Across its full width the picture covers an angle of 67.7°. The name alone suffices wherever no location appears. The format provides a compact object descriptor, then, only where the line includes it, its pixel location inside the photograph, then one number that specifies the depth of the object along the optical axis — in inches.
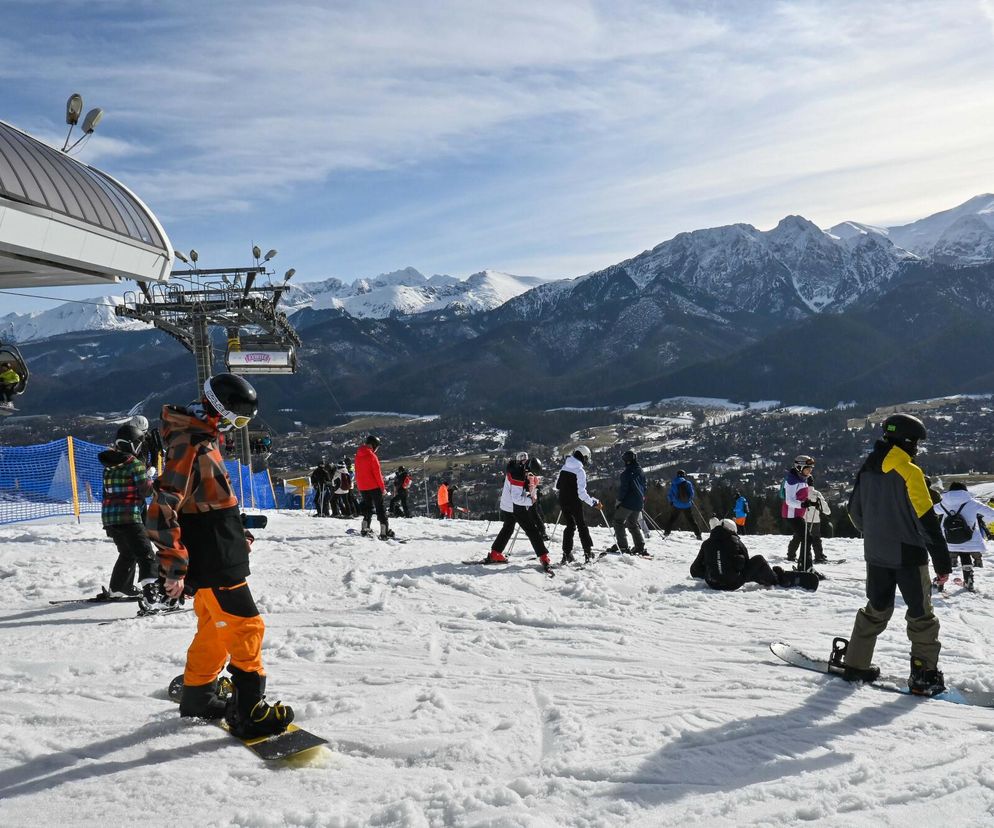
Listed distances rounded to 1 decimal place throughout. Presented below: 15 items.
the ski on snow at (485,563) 392.8
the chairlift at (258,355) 1065.5
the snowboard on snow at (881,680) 186.4
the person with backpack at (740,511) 674.2
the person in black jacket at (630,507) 451.5
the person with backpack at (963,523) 363.3
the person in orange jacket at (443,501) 887.1
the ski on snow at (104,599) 280.7
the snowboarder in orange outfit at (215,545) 151.3
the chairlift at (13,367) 362.0
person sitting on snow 339.6
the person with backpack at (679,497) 567.5
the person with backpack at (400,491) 767.1
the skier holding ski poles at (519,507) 379.9
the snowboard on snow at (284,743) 147.4
